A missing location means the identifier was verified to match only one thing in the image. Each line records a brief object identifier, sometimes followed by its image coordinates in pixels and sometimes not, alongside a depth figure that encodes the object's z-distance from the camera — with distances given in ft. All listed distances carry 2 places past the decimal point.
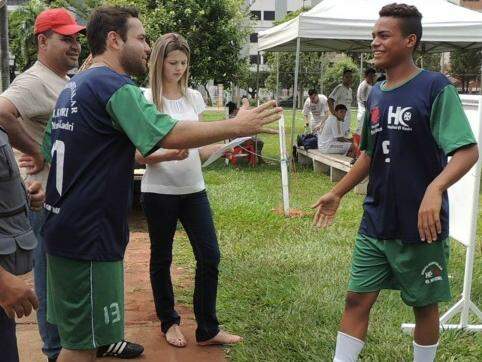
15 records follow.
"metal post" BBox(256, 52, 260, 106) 49.27
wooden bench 34.12
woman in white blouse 11.86
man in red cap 10.16
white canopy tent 31.19
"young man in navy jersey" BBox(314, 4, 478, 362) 8.73
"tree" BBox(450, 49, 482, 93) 145.14
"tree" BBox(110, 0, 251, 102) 48.32
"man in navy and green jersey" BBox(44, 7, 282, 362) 7.50
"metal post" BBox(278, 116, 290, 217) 24.81
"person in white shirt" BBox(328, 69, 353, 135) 44.31
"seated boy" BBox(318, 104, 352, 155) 39.50
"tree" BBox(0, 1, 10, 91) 32.10
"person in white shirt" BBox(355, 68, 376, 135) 40.92
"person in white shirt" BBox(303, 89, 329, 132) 48.29
